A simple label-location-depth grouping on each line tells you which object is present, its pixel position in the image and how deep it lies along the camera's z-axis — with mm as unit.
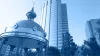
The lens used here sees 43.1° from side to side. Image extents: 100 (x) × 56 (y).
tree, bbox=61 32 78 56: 48275
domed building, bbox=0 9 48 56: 26778
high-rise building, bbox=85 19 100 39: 112519
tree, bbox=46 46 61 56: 52338
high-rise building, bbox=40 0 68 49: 135250
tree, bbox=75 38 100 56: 43125
